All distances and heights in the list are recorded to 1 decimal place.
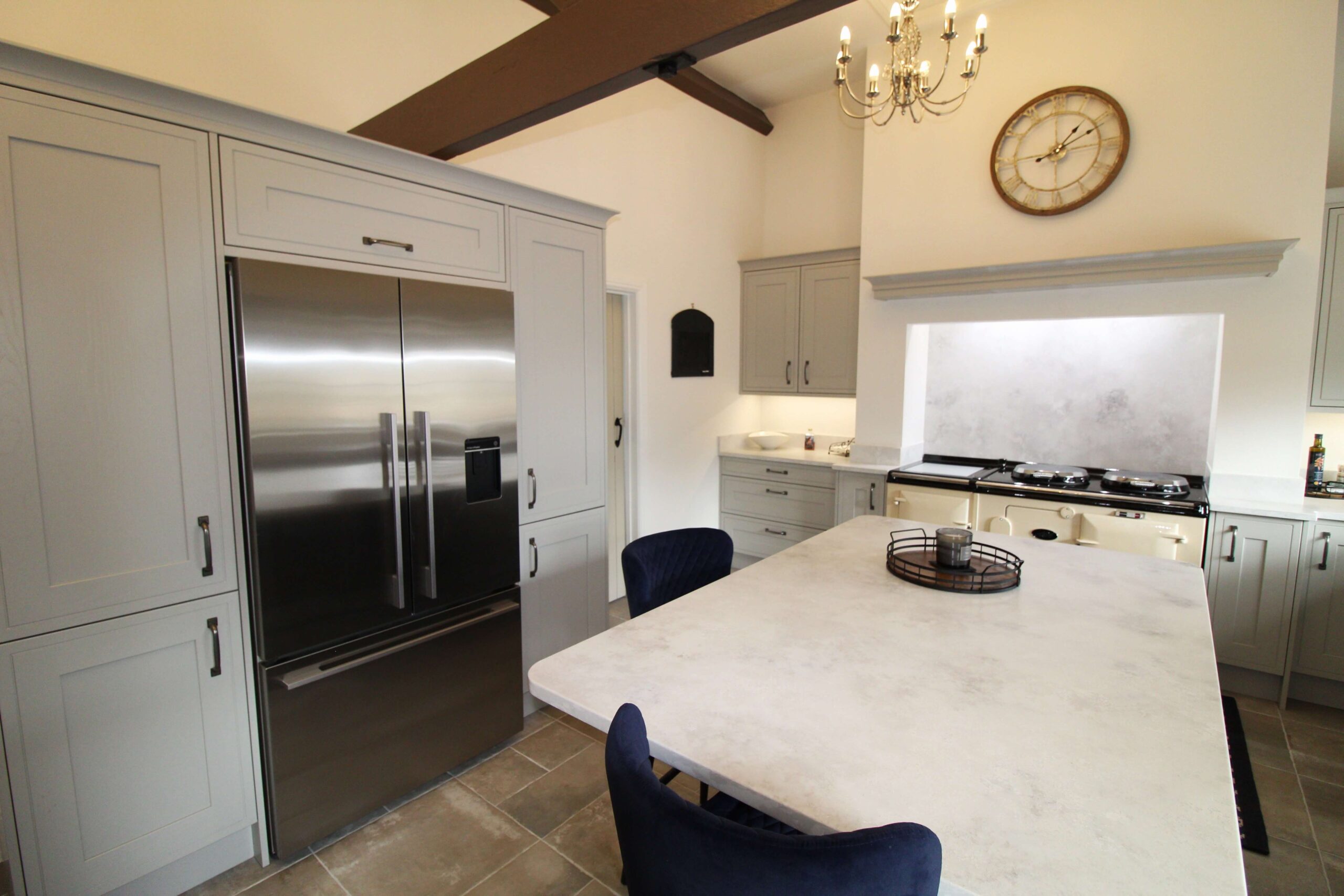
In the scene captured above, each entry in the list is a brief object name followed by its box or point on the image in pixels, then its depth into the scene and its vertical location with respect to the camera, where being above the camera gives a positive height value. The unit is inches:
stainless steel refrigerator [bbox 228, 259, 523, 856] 72.9 -18.6
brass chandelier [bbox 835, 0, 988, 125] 76.1 +44.1
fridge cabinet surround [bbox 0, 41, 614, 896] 59.5 +14.1
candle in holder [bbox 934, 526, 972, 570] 71.9 -18.9
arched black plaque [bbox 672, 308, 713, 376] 172.4 +12.7
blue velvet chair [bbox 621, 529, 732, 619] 78.5 -24.2
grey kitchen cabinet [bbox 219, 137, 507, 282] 71.1 +22.3
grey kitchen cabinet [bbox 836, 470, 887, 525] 153.2 -26.9
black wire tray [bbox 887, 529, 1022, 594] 68.0 -21.3
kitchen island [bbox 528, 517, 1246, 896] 32.0 -22.9
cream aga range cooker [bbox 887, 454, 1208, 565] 115.4 -23.7
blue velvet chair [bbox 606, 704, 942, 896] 27.0 -21.3
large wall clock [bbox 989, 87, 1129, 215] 127.5 +51.6
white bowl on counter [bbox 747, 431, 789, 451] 189.6 -16.0
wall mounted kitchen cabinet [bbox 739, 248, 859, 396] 174.7 +19.1
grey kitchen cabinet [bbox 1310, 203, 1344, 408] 119.3 +13.0
